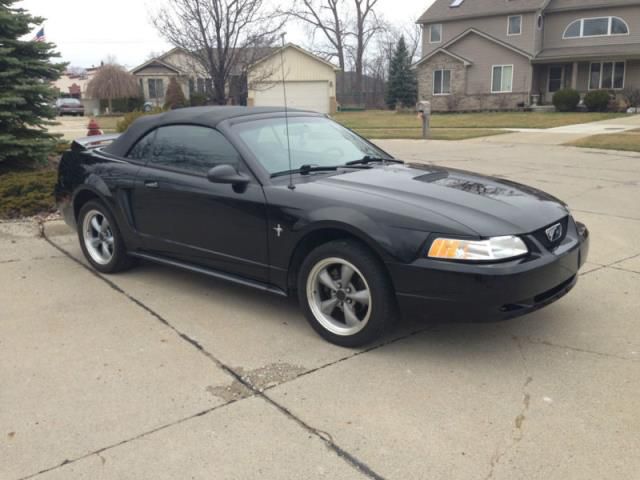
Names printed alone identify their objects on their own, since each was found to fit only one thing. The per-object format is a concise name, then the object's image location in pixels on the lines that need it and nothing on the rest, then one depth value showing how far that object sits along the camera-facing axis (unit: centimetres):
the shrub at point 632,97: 3116
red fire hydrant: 1152
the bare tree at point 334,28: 5612
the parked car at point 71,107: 4850
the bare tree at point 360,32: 5650
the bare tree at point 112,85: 4603
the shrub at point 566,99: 3200
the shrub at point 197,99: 3667
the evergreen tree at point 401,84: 4772
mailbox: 2034
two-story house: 3325
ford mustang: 355
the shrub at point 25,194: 788
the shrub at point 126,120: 1312
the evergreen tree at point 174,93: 4068
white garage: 4366
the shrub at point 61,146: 988
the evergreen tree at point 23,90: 840
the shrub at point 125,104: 4594
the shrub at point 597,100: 3062
